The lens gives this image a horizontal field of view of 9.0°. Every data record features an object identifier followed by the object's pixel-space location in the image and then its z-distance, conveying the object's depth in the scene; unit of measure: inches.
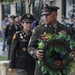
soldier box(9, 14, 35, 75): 339.0
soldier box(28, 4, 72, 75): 275.3
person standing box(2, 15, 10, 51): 980.3
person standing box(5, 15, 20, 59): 673.6
